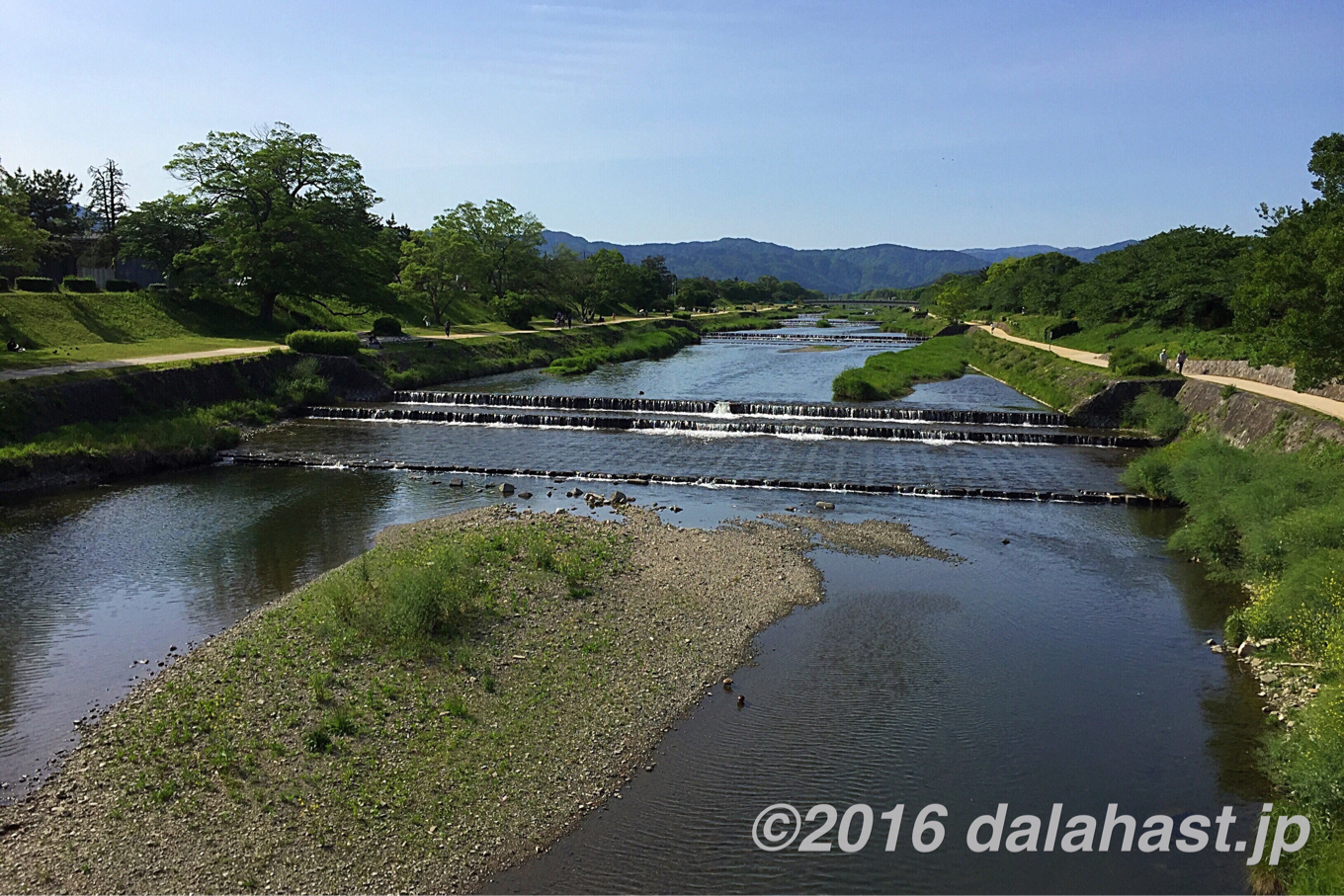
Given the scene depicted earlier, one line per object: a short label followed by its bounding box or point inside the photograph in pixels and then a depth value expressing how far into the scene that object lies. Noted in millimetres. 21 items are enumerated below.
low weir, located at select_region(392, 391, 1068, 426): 41656
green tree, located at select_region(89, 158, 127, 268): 71625
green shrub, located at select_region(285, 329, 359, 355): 47469
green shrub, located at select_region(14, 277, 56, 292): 47594
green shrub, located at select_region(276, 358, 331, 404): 44031
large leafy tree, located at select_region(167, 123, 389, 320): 52594
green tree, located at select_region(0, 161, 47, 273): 37625
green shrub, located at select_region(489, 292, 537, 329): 75938
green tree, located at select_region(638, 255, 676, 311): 119312
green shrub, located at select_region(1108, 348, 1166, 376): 42625
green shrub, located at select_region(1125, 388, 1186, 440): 37812
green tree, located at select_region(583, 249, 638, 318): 96344
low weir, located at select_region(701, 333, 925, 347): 97069
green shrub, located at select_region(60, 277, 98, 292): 50000
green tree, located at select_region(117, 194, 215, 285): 53969
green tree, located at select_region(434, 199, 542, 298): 83750
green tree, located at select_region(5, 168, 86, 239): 68125
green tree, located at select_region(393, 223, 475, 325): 67938
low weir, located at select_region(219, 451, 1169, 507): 28391
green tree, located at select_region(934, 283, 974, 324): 111000
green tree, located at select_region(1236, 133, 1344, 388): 24812
